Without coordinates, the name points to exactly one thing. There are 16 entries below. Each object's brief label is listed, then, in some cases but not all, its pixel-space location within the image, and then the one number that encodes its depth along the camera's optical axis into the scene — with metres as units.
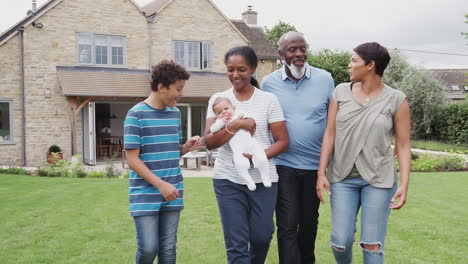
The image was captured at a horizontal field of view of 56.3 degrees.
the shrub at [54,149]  17.19
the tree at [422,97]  28.62
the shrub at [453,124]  25.93
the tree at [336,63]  32.38
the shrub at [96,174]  13.51
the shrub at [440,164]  15.77
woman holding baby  3.44
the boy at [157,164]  3.27
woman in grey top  3.37
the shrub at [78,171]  13.47
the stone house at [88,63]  17.19
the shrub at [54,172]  13.54
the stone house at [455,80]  46.44
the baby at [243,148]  3.34
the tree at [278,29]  45.14
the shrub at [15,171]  13.95
